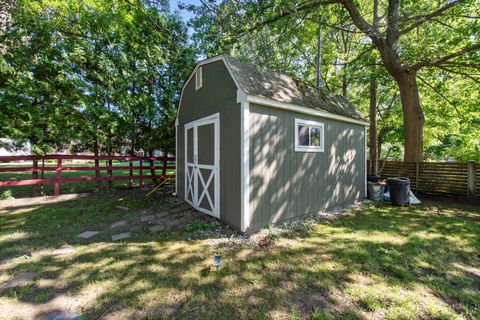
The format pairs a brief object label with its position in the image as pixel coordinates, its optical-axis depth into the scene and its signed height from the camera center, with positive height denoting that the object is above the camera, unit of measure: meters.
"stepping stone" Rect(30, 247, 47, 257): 3.18 -1.52
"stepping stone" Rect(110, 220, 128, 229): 4.45 -1.53
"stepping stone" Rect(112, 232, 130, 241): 3.82 -1.53
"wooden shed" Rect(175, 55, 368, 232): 4.00 +0.21
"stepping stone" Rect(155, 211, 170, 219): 5.10 -1.50
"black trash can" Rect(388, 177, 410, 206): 6.20 -1.14
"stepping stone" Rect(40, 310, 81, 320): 1.96 -1.55
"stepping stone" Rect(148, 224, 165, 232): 4.21 -1.53
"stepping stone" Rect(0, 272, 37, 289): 2.43 -1.53
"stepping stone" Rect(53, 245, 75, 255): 3.26 -1.53
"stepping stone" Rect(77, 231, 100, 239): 3.90 -1.53
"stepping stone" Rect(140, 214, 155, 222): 4.85 -1.51
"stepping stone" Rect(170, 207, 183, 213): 5.46 -1.48
